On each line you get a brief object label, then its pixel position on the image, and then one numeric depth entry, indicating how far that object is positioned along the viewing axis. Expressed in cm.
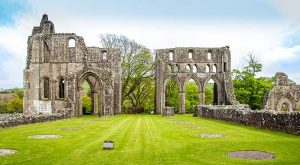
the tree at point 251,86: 3348
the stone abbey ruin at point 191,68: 3396
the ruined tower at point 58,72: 2920
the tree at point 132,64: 3826
